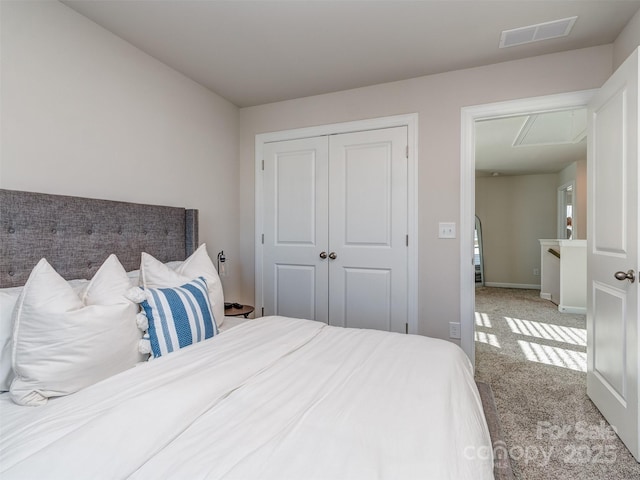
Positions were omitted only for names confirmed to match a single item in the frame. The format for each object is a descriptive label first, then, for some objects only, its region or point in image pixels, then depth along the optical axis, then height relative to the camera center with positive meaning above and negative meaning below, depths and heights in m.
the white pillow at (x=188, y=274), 1.68 -0.20
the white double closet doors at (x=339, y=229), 2.84 +0.08
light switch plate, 2.64 +0.06
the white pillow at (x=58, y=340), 1.10 -0.36
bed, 0.77 -0.52
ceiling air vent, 2.01 +1.30
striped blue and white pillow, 1.40 -0.36
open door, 1.66 -0.09
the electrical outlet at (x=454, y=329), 2.64 -0.74
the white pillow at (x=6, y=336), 1.15 -0.35
